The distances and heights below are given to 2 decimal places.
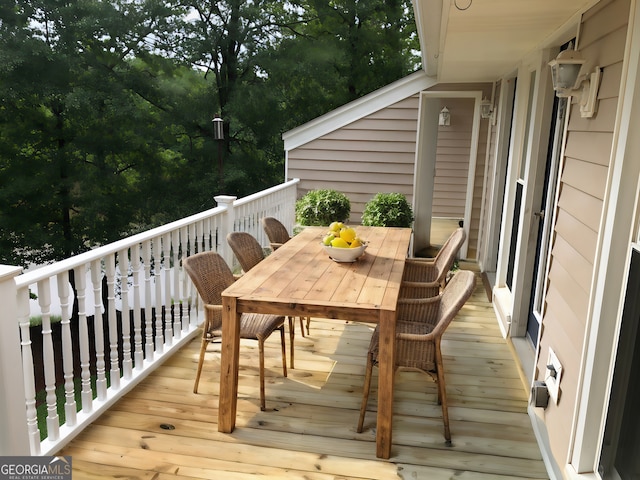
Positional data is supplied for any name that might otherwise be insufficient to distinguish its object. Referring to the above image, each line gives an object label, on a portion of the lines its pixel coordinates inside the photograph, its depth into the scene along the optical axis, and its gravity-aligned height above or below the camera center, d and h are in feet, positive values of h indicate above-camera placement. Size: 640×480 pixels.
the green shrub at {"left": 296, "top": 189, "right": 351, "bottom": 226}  21.17 -2.86
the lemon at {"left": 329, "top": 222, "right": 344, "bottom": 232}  12.14 -2.02
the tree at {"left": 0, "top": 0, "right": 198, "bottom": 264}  37.32 +0.28
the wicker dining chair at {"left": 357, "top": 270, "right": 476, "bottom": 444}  8.49 -3.45
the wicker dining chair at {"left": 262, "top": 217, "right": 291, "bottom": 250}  14.49 -2.68
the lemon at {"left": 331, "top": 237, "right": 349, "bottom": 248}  11.12 -2.17
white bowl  11.04 -2.37
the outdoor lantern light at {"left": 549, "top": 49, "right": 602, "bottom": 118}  7.93 +1.00
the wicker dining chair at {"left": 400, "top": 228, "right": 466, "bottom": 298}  11.42 -2.98
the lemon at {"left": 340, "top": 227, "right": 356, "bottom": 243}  11.21 -2.02
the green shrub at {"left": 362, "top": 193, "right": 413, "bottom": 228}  20.51 -2.79
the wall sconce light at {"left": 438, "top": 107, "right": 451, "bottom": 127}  30.50 +1.30
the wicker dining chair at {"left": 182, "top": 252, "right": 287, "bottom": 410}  9.87 -3.24
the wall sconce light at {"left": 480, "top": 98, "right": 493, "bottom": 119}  20.39 +1.25
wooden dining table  8.41 -2.60
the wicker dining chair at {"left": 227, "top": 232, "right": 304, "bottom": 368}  11.82 -2.72
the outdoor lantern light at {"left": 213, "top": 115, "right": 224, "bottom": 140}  28.76 +0.19
